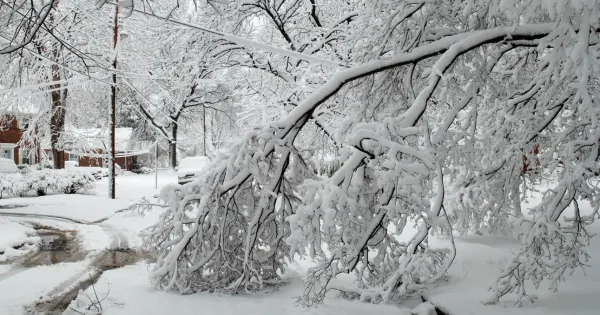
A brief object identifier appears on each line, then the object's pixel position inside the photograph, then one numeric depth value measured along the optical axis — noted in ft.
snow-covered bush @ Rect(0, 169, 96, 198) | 58.85
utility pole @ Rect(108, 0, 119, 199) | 54.34
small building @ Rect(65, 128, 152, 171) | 79.05
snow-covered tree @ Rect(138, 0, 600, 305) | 12.57
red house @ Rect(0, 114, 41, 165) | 116.26
